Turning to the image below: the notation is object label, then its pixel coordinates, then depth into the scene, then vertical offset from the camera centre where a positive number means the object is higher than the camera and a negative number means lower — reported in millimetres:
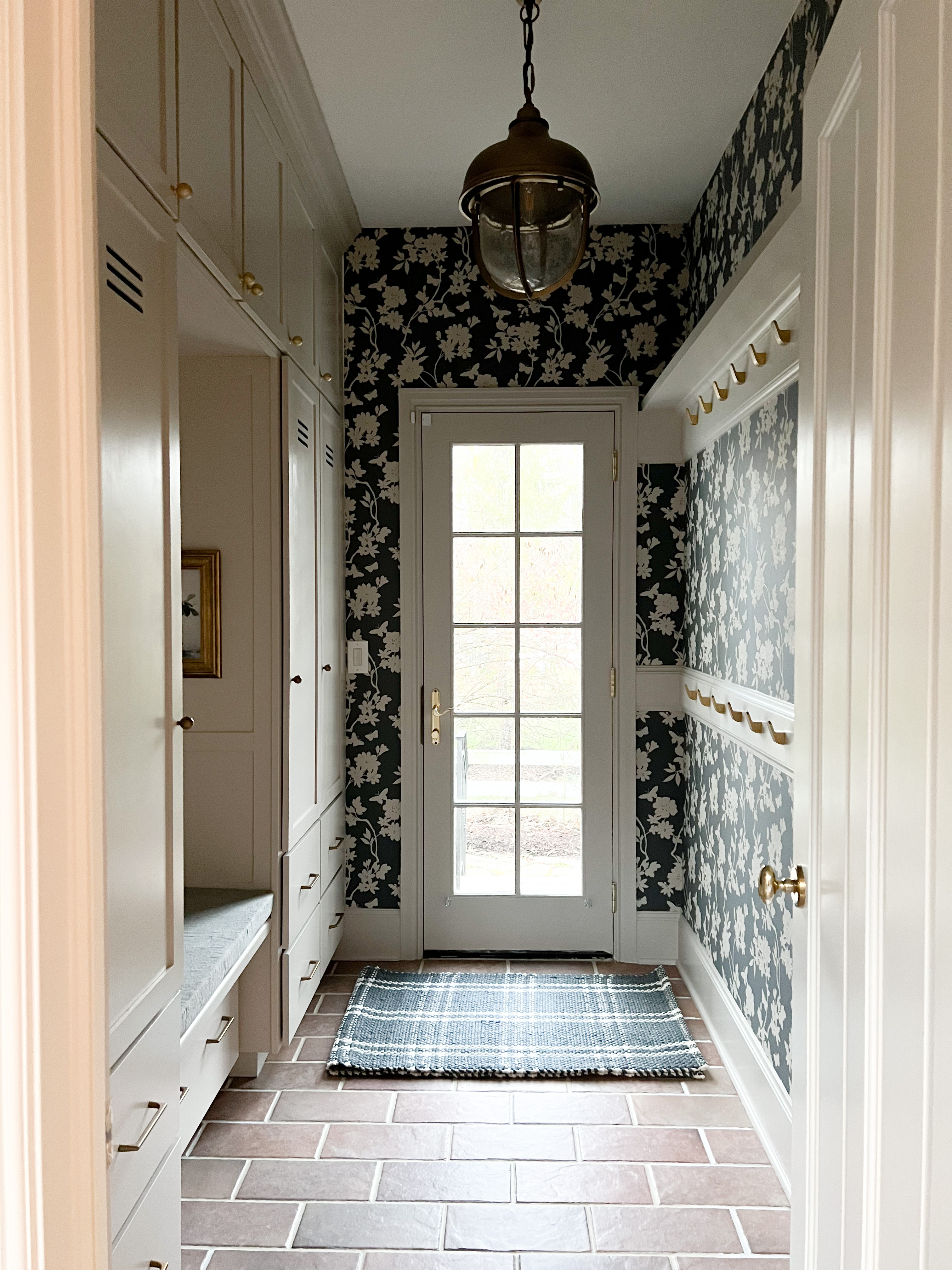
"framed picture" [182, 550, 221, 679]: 2662 -8
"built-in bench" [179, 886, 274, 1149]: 2070 -842
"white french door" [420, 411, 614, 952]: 3684 -259
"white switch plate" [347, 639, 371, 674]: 3717 -180
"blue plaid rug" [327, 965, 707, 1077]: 2848 -1364
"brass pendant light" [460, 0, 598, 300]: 1747 +784
